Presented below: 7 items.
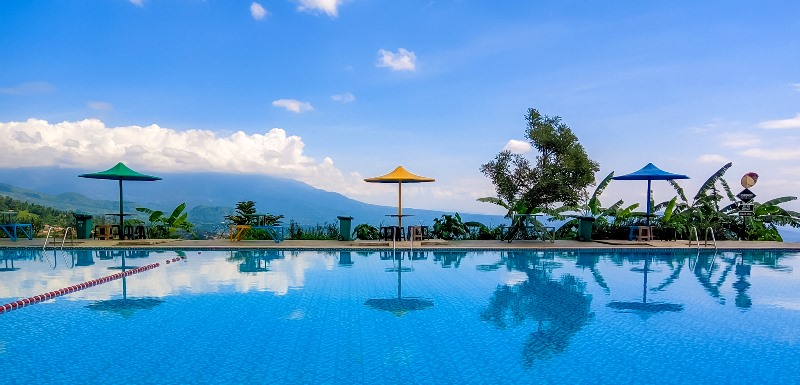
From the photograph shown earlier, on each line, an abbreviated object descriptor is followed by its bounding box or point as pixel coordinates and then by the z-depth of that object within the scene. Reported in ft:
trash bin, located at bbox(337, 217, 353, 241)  50.47
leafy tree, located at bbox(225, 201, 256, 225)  50.83
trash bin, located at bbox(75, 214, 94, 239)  48.28
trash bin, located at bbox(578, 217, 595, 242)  51.49
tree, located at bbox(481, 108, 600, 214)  56.70
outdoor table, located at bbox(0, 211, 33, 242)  47.47
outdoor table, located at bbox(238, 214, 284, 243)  48.49
